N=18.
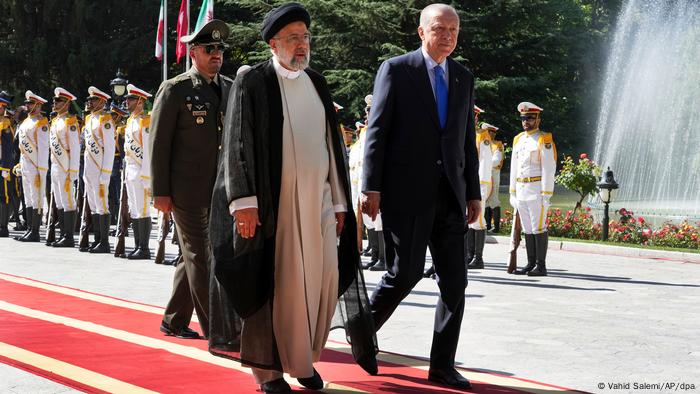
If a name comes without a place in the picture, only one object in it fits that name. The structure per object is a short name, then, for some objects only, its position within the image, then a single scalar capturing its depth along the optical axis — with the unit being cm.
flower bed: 1656
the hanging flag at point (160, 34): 2919
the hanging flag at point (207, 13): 2456
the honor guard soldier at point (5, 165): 1684
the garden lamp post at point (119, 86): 2092
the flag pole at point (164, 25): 2831
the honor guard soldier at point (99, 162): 1414
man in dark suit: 607
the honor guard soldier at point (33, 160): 1588
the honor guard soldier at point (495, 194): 1859
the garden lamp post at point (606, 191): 1706
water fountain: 2834
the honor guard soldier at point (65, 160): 1473
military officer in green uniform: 708
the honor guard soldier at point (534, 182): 1245
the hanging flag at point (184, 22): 2691
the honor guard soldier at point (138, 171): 1306
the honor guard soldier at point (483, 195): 1328
